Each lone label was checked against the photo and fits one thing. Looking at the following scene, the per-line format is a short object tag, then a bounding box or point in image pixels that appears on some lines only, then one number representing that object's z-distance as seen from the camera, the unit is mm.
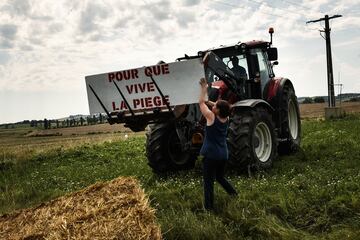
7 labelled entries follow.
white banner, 9148
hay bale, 5078
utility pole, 31750
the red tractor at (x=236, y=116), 9828
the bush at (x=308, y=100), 70425
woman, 7180
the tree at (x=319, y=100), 67975
